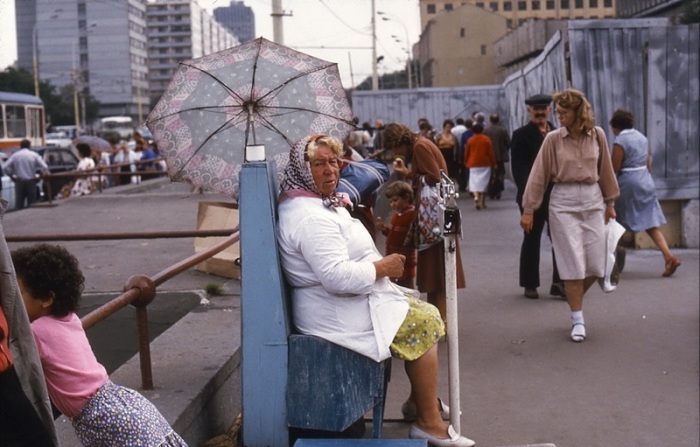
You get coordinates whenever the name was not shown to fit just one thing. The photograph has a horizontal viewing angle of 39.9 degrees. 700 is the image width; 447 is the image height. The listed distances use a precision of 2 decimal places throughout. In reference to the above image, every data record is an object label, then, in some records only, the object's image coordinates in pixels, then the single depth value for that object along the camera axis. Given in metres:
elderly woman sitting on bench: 4.38
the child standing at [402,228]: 6.61
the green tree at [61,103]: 91.17
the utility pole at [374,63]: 52.81
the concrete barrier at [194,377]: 4.60
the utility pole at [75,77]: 76.88
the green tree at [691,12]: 17.16
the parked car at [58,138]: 57.36
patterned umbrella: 5.59
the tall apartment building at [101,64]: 94.62
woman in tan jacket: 7.21
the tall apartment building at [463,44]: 76.38
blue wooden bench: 4.48
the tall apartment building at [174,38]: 133.38
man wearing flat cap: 8.81
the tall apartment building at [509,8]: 81.00
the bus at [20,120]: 31.22
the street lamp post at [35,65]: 59.27
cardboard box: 9.00
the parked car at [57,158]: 24.81
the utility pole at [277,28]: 11.92
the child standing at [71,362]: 3.32
